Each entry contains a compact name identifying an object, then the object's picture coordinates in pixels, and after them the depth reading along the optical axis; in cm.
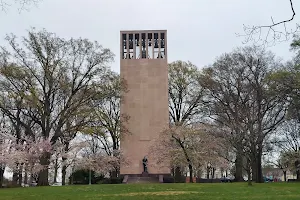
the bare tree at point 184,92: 4450
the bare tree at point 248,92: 3412
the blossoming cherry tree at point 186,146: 4038
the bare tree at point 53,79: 3183
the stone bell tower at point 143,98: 4319
